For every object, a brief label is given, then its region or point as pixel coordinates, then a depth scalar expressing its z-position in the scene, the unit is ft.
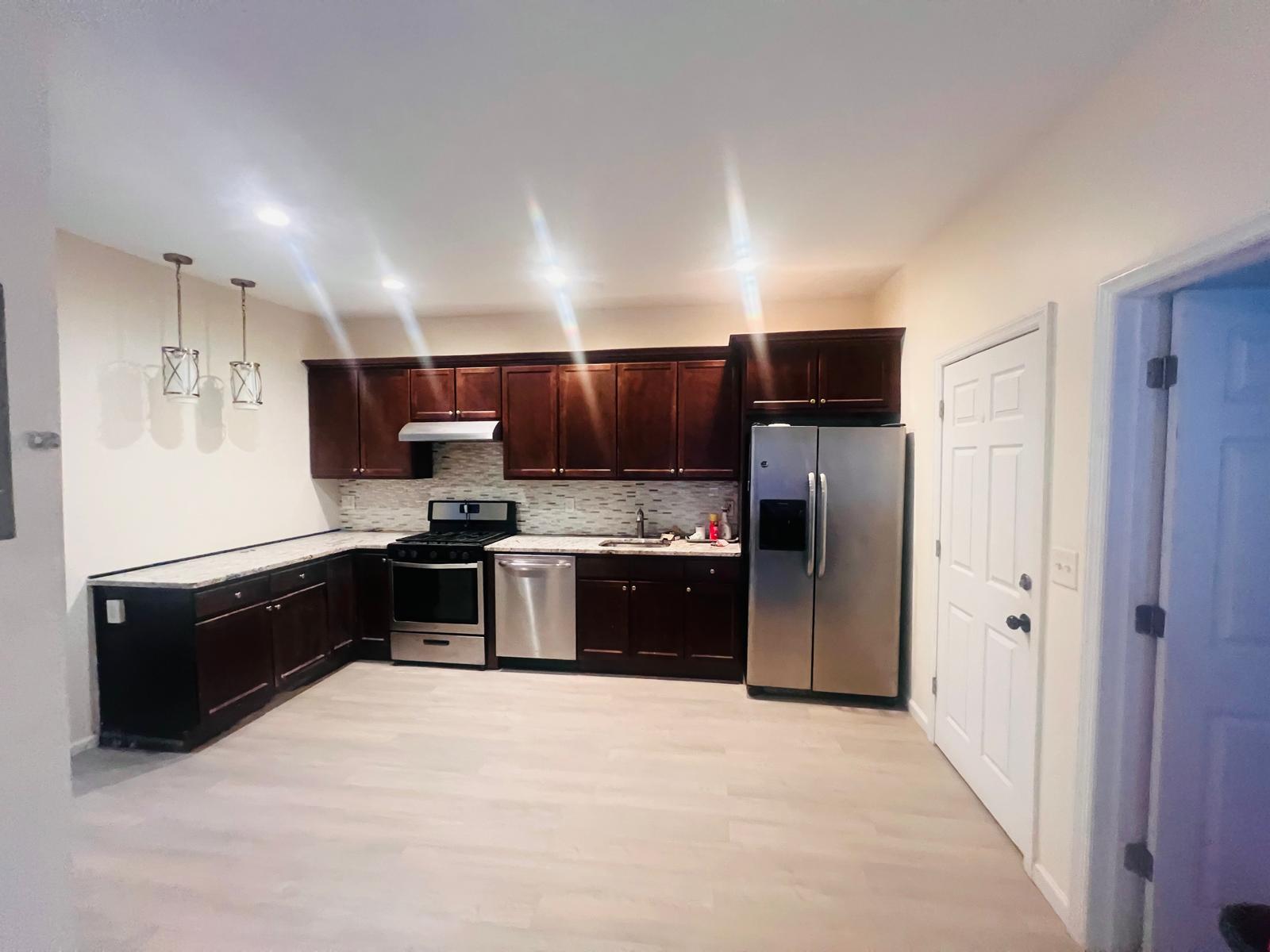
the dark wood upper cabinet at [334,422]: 13.96
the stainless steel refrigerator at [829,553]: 10.43
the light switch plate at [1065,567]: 5.61
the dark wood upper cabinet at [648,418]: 12.78
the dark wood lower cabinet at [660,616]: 11.85
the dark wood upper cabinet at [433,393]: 13.62
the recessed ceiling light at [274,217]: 8.00
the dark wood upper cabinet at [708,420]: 12.57
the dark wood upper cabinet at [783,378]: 11.32
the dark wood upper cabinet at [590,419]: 13.01
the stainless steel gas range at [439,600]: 12.59
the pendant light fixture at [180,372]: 9.84
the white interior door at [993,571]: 6.44
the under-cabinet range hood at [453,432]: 13.14
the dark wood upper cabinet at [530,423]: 13.26
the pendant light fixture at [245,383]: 11.38
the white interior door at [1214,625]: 4.75
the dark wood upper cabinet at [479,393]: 13.44
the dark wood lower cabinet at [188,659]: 8.97
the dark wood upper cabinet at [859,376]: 11.09
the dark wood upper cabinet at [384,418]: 13.79
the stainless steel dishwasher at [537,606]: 12.35
